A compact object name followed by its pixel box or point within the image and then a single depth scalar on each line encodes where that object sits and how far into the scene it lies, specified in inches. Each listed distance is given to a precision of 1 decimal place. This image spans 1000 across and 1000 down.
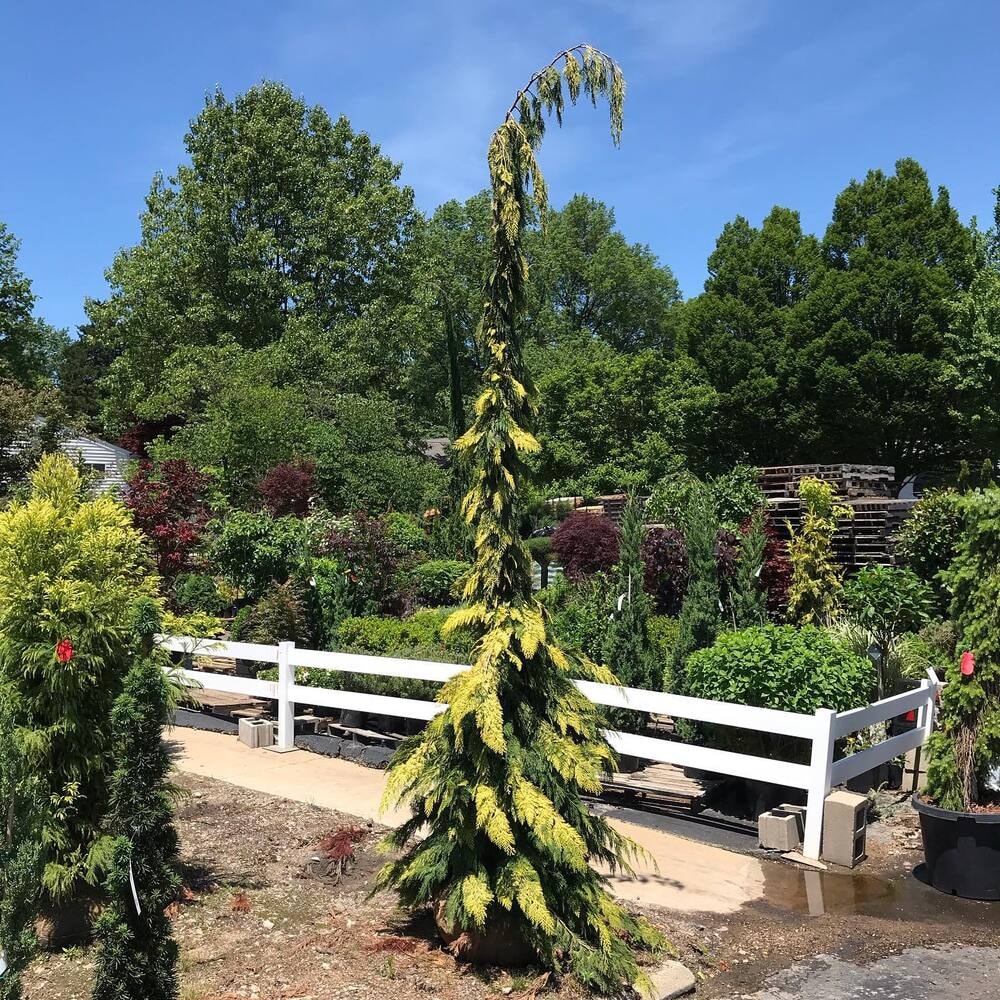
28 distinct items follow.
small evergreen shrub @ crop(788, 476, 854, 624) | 485.7
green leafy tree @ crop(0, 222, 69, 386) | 1370.4
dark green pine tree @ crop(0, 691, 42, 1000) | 141.2
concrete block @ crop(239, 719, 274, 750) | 406.9
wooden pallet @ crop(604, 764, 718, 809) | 322.3
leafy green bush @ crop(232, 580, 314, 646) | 482.3
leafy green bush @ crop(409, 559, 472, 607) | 607.2
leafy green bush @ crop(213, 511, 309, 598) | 533.3
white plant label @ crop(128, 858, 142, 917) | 163.9
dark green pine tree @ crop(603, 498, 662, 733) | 391.5
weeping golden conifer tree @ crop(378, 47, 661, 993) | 190.1
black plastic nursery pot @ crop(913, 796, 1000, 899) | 253.1
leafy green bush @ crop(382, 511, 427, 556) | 616.3
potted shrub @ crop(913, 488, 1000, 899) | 254.2
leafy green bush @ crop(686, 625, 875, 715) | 314.3
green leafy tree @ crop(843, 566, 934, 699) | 447.8
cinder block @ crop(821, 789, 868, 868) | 278.1
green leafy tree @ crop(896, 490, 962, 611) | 496.7
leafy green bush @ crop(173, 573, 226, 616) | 537.0
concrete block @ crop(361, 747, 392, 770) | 378.9
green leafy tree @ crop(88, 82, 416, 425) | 1225.4
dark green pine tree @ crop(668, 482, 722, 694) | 398.9
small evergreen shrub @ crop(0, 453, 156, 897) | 220.5
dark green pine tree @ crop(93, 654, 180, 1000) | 158.4
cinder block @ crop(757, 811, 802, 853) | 288.0
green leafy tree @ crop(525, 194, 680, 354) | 1633.9
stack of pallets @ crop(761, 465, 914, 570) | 537.0
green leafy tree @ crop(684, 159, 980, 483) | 989.2
